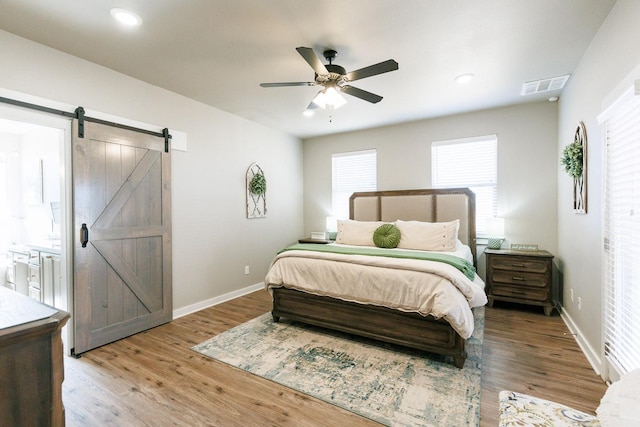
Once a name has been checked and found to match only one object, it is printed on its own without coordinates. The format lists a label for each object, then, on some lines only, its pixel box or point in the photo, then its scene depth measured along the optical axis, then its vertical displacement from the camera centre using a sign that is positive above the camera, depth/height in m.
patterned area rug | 1.94 -1.30
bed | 2.44 -0.81
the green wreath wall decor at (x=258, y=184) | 4.70 +0.45
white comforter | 2.40 -0.67
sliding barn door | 2.76 -0.22
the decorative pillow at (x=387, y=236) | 3.93 -0.34
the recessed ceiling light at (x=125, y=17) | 2.10 +1.44
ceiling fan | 2.29 +1.15
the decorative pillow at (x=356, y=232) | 4.27 -0.31
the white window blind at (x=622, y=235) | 1.77 -0.17
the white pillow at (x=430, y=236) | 3.77 -0.33
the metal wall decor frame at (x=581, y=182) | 2.69 +0.27
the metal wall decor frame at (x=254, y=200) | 4.68 +0.20
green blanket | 2.76 -0.45
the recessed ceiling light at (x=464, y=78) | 3.15 +1.45
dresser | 0.96 -0.53
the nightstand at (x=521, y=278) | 3.59 -0.85
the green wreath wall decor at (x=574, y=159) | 2.80 +0.51
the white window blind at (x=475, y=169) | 4.33 +0.64
